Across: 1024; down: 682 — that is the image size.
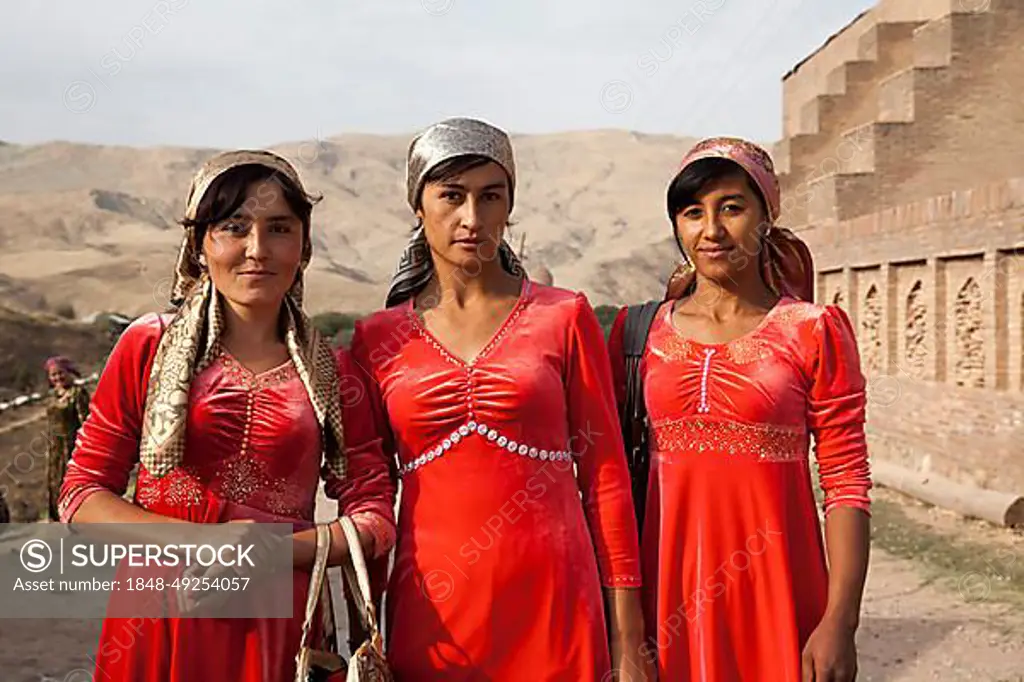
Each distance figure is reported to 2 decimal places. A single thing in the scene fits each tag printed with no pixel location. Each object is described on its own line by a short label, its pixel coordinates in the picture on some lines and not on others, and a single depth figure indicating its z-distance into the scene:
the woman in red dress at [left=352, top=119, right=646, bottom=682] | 2.42
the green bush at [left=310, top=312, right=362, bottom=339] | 30.61
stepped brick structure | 10.77
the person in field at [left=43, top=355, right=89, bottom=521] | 10.64
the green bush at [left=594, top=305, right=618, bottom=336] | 29.96
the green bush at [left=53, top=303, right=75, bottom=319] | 38.13
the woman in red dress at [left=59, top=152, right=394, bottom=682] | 2.29
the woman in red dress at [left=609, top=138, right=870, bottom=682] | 2.54
